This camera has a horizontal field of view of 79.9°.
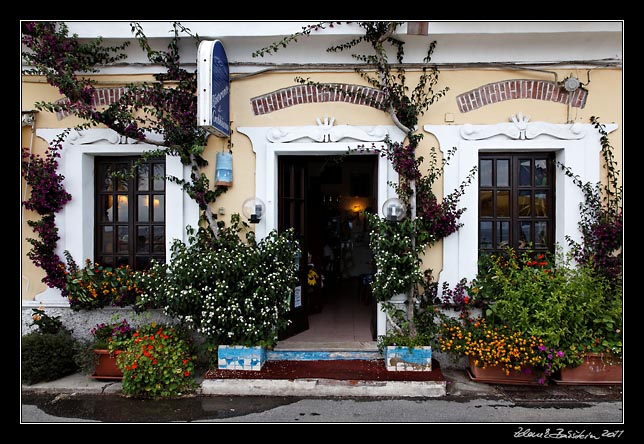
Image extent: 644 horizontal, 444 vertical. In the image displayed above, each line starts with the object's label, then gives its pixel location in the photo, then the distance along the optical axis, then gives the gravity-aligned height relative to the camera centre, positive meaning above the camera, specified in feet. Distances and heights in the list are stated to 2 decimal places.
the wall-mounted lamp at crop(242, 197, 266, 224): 15.43 +0.69
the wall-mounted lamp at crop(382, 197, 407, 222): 14.78 +0.60
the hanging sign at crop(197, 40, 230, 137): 13.74 +5.12
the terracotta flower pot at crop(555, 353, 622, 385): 13.79 -5.31
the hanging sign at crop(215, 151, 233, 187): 15.70 +2.38
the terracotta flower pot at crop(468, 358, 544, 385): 14.03 -5.54
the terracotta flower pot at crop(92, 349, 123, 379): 14.75 -5.40
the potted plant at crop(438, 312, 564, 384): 13.41 -4.48
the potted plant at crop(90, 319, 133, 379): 14.47 -4.70
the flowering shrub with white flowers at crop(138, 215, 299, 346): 13.88 -2.29
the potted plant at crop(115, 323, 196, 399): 13.41 -4.95
